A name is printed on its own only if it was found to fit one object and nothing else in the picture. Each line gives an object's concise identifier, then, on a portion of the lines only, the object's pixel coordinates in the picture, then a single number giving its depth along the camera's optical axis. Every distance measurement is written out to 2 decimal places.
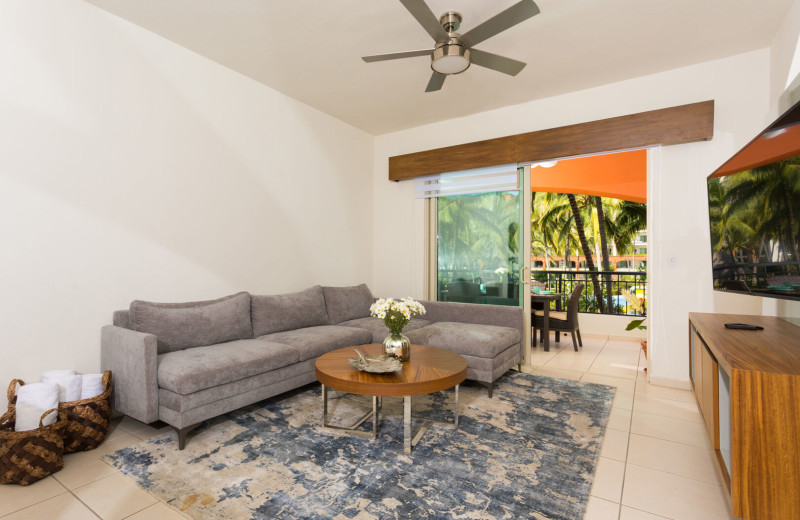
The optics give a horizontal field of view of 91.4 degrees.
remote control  2.15
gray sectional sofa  2.41
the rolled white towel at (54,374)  2.39
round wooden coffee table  2.23
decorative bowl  2.41
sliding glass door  4.44
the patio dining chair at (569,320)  5.15
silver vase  2.75
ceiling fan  2.20
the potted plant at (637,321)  4.12
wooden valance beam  3.33
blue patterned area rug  1.81
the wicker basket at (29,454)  1.96
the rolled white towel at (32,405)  2.12
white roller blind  4.39
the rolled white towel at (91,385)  2.44
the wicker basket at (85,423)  2.26
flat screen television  1.73
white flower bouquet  2.70
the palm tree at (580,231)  7.88
